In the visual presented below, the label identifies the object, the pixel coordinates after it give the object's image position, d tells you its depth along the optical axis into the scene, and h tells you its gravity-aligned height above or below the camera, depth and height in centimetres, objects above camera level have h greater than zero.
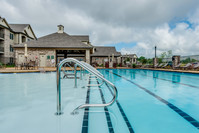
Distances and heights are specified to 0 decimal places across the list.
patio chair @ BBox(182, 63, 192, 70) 1468 -19
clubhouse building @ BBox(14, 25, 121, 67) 1839 +286
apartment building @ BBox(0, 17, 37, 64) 2259 +650
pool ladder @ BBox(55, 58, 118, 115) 229 -64
